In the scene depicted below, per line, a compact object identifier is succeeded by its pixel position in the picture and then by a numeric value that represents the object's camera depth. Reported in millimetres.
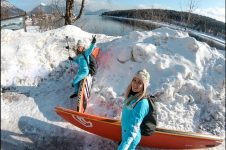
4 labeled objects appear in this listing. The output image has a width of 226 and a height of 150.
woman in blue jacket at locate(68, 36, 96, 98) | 3354
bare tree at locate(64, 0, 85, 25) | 7239
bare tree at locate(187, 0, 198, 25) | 10076
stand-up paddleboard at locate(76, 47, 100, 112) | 3159
